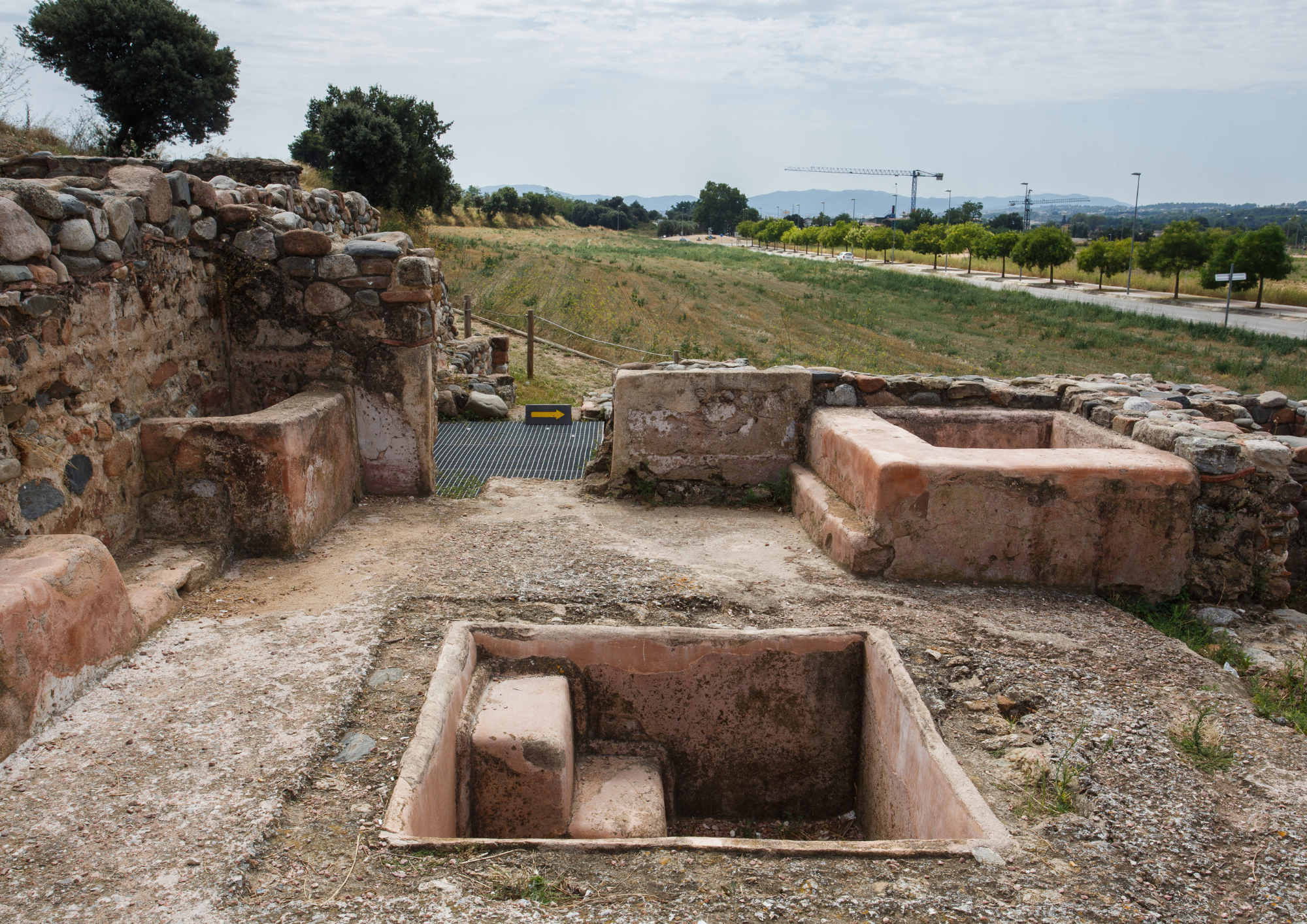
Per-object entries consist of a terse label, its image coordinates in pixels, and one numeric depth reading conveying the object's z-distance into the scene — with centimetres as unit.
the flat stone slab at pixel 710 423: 539
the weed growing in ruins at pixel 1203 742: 271
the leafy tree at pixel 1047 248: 4178
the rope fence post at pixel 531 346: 1456
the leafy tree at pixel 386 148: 2417
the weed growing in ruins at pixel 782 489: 539
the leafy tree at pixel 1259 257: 3073
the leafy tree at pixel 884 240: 6612
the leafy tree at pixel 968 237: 5081
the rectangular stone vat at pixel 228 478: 395
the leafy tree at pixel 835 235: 7188
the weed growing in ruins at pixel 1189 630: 374
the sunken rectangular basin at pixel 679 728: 298
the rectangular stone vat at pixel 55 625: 244
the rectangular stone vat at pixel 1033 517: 403
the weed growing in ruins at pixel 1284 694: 306
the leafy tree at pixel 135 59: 2028
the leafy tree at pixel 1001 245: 4712
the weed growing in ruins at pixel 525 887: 204
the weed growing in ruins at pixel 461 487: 593
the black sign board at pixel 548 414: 1012
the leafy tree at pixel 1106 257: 3909
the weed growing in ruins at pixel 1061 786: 250
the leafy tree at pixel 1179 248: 3484
